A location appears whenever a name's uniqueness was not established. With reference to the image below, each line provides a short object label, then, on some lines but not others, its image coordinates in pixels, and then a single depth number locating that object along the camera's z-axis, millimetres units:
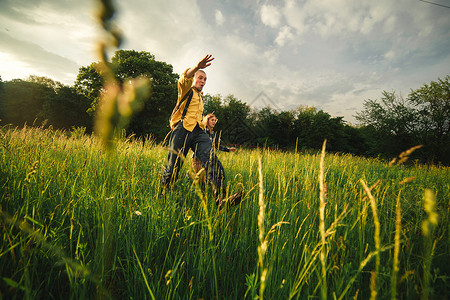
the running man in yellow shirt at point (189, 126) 2615
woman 4054
